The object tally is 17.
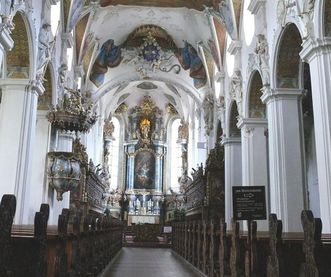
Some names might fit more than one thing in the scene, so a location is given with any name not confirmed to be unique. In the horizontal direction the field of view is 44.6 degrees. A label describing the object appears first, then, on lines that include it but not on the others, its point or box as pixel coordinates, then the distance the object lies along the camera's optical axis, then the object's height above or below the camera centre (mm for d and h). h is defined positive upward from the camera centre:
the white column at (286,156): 8695 +1715
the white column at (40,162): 11164 +1835
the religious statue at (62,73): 12477 +4738
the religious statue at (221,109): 15183 +4651
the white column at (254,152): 11502 +2284
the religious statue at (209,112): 18375 +5408
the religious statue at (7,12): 6816 +3633
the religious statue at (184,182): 22066 +2926
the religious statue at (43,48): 9766 +4362
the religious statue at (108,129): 27247 +6763
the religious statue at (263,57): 9884 +4347
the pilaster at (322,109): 6445 +2030
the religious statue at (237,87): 12531 +4545
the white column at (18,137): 8750 +2017
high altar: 27344 +5042
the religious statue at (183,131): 27438 +6807
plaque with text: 5762 +437
